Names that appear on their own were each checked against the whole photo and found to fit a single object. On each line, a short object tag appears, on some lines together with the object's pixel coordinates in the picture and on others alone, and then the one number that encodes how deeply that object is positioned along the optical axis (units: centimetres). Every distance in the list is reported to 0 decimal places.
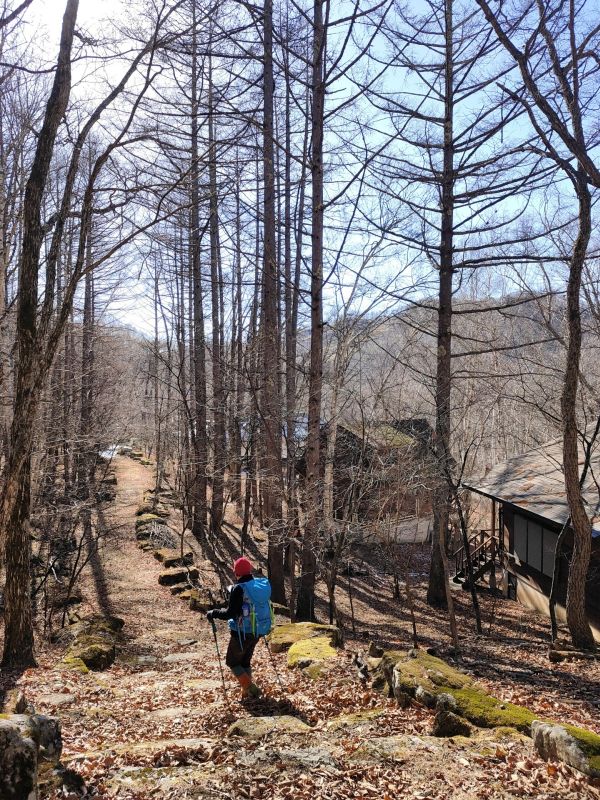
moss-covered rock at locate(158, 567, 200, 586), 1647
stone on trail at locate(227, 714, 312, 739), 541
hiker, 673
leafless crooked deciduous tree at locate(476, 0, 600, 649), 892
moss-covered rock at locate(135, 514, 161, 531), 2235
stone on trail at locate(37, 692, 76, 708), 658
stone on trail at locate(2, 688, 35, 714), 580
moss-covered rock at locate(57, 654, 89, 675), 834
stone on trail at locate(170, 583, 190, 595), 1558
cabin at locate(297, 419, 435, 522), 1149
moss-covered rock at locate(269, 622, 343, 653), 924
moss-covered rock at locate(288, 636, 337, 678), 805
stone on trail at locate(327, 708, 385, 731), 569
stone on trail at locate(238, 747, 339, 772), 456
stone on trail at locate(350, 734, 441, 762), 470
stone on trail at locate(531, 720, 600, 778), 426
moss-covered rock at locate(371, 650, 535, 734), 562
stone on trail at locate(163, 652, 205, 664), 958
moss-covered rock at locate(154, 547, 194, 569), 1773
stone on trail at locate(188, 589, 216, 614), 1425
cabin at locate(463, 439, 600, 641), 1387
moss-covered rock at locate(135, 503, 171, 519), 2425
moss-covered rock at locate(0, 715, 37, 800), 329
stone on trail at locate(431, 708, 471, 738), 530
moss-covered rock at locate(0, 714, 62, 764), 421
